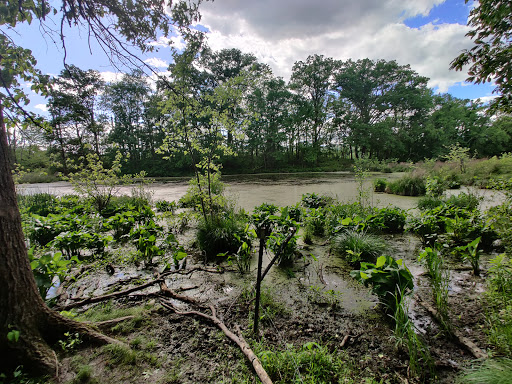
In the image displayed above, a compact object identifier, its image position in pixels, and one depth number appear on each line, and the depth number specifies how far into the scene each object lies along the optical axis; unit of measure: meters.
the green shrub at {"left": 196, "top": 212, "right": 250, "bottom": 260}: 3.34
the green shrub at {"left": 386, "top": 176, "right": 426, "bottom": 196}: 7.44
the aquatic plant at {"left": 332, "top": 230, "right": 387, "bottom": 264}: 2.90
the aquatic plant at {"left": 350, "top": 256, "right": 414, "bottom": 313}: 1.71
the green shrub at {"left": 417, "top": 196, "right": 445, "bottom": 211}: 4.70
